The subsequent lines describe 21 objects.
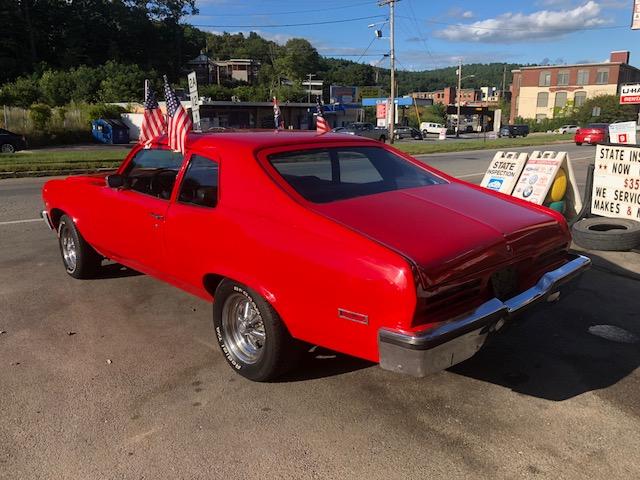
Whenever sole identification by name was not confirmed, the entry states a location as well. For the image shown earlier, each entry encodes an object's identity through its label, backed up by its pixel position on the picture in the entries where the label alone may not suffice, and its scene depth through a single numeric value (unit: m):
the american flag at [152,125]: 5.03
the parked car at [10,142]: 25.17
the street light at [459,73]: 79.51
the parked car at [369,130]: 44.34
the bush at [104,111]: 41.38
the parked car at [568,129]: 78.07
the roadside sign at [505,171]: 7.93
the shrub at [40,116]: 34.92
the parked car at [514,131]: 63.95
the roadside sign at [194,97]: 14.54
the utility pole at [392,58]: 38.78
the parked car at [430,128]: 69.15
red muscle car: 2.71
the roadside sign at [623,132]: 10.05
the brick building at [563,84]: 101.56
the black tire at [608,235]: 6.47
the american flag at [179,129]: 3.99
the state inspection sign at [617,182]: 7.08
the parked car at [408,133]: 57.22
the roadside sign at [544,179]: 7.32
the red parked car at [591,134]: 32.56
